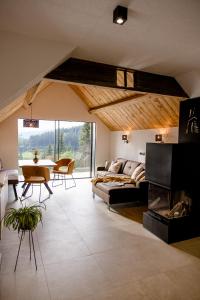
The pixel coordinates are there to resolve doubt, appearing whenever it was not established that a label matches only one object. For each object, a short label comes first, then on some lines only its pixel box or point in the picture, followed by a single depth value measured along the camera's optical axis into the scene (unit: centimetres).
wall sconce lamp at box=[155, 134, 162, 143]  544
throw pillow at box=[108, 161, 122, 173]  678
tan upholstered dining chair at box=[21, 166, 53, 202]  526
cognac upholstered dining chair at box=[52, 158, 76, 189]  656
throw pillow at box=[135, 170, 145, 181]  509
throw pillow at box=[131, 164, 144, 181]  541
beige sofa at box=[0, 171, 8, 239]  358
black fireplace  326
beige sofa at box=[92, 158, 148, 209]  453
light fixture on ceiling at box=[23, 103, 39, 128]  709
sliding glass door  783
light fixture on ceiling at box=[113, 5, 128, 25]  180
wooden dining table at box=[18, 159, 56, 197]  550
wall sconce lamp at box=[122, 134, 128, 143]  729
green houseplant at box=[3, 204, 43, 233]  230
